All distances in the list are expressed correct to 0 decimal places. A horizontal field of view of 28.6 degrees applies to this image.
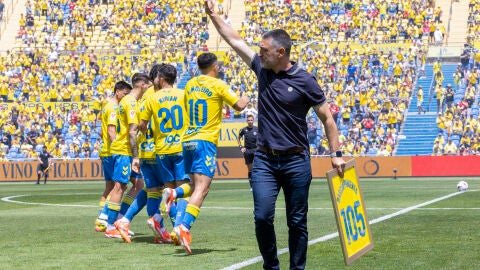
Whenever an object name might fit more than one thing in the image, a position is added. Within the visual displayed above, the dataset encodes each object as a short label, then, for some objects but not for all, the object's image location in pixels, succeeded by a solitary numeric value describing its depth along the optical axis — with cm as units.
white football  2562
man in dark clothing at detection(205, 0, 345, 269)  809
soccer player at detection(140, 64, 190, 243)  1212
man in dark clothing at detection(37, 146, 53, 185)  4128
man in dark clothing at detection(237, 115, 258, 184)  2564
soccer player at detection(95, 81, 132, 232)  1395
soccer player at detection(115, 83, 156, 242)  1275
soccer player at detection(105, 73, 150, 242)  1305
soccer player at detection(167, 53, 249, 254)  1109
